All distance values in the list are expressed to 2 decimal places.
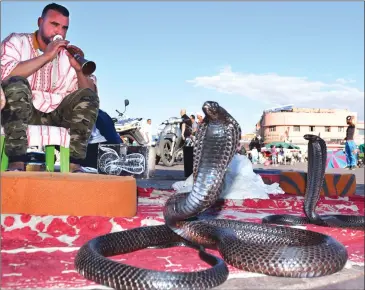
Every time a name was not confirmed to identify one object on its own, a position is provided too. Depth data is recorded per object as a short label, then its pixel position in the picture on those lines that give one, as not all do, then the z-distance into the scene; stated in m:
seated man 3.10
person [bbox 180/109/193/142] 9.73
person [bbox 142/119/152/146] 9.00
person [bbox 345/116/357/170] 9.20
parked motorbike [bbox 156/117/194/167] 9.84
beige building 46.40
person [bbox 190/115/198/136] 9.80
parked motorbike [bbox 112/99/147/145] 8.39
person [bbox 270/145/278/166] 16.66
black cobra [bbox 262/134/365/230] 2.62
